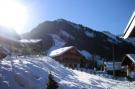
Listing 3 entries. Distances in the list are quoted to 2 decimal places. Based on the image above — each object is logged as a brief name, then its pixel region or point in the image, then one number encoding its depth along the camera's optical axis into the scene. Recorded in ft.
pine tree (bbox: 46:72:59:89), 18.30
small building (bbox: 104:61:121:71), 96.26
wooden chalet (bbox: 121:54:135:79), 66.28
